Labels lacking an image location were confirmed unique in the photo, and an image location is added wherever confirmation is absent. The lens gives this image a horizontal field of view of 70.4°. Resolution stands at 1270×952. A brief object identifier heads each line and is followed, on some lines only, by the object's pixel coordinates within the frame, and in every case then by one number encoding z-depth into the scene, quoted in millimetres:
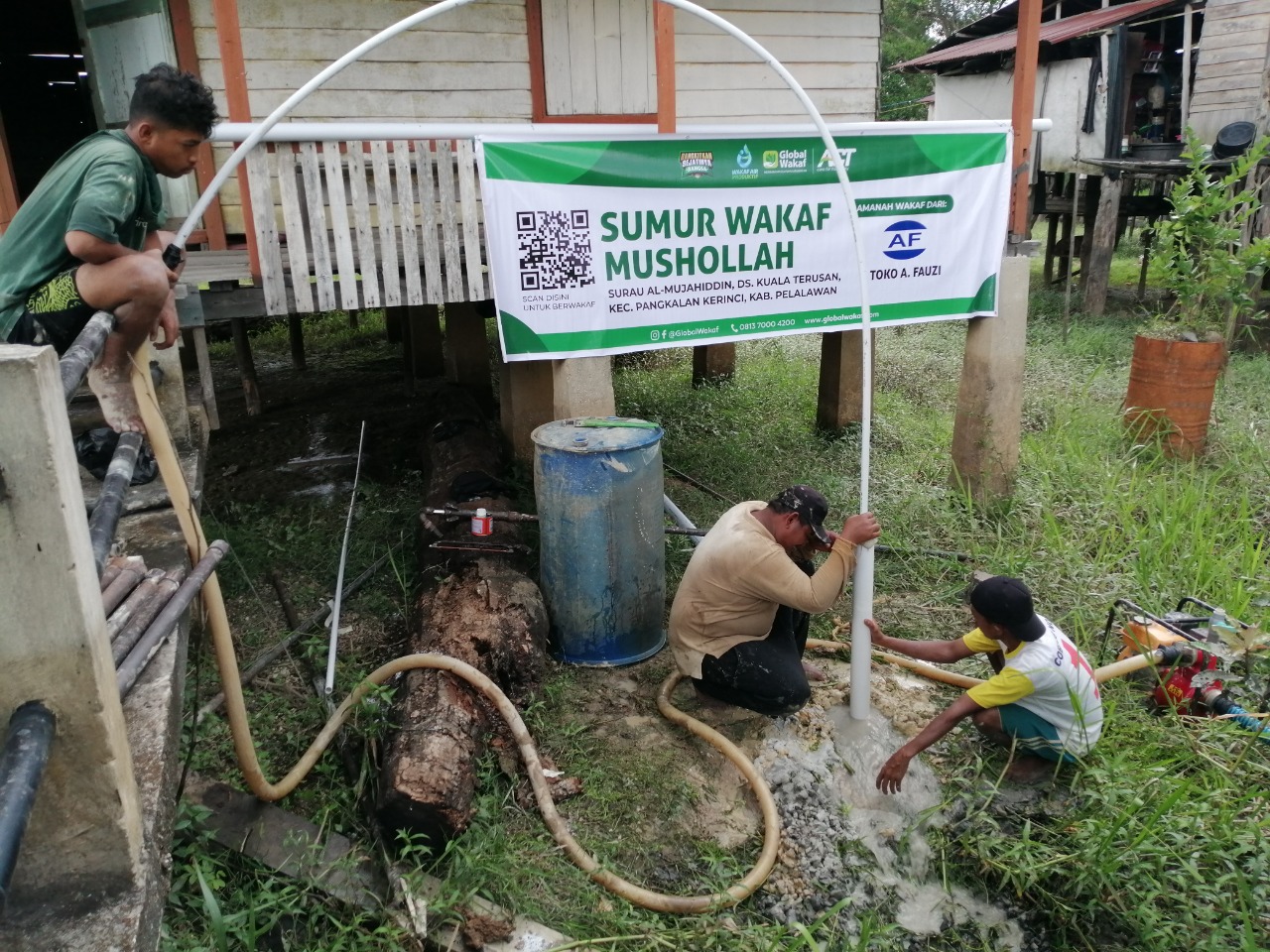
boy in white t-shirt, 3602
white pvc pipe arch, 3578
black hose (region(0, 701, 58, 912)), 1171
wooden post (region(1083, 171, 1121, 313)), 13102
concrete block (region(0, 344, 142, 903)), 1418
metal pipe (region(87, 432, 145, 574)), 1751
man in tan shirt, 4000
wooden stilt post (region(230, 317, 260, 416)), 8562
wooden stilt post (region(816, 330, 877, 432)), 8344
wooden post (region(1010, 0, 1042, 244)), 6020
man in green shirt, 2861
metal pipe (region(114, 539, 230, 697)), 1935
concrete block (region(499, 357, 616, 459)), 5082
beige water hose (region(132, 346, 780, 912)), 2746
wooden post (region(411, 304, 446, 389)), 9664
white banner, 4691
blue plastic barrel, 4562
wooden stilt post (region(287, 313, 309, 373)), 10953
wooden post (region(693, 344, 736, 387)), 10539
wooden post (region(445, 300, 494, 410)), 8812
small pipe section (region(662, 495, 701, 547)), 5684
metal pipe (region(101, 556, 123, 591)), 2387
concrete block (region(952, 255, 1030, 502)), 6422
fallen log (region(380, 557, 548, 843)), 3283
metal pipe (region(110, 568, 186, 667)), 2064
